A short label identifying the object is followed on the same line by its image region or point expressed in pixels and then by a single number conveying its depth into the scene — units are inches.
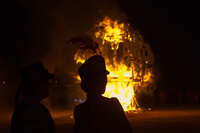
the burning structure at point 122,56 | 836.0
